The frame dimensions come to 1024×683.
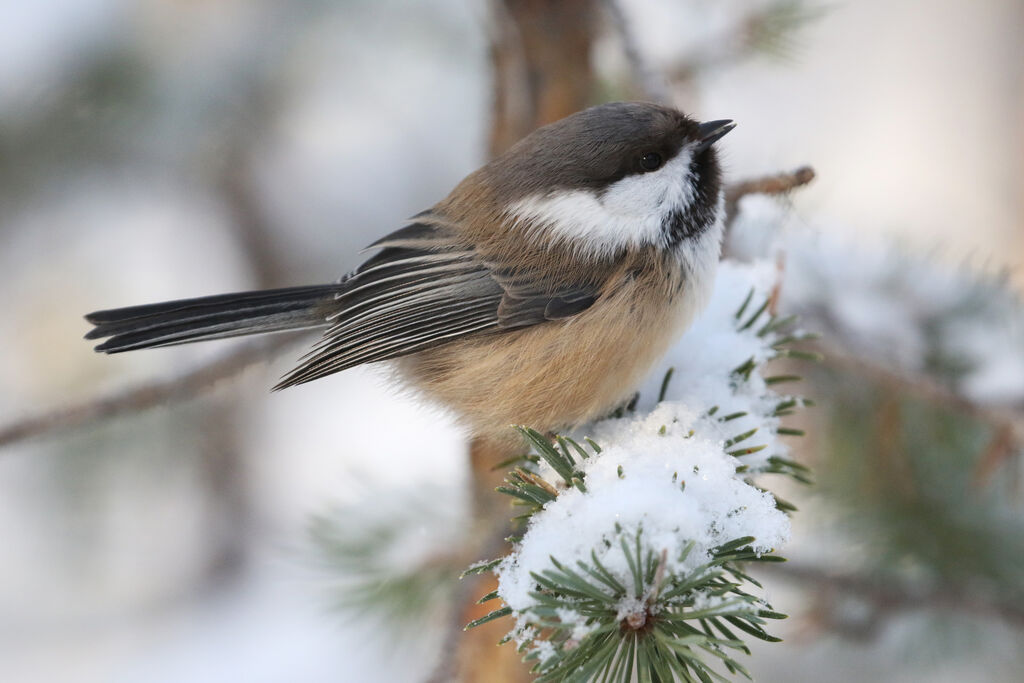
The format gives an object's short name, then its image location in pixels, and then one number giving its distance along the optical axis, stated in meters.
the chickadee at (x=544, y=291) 2.23
